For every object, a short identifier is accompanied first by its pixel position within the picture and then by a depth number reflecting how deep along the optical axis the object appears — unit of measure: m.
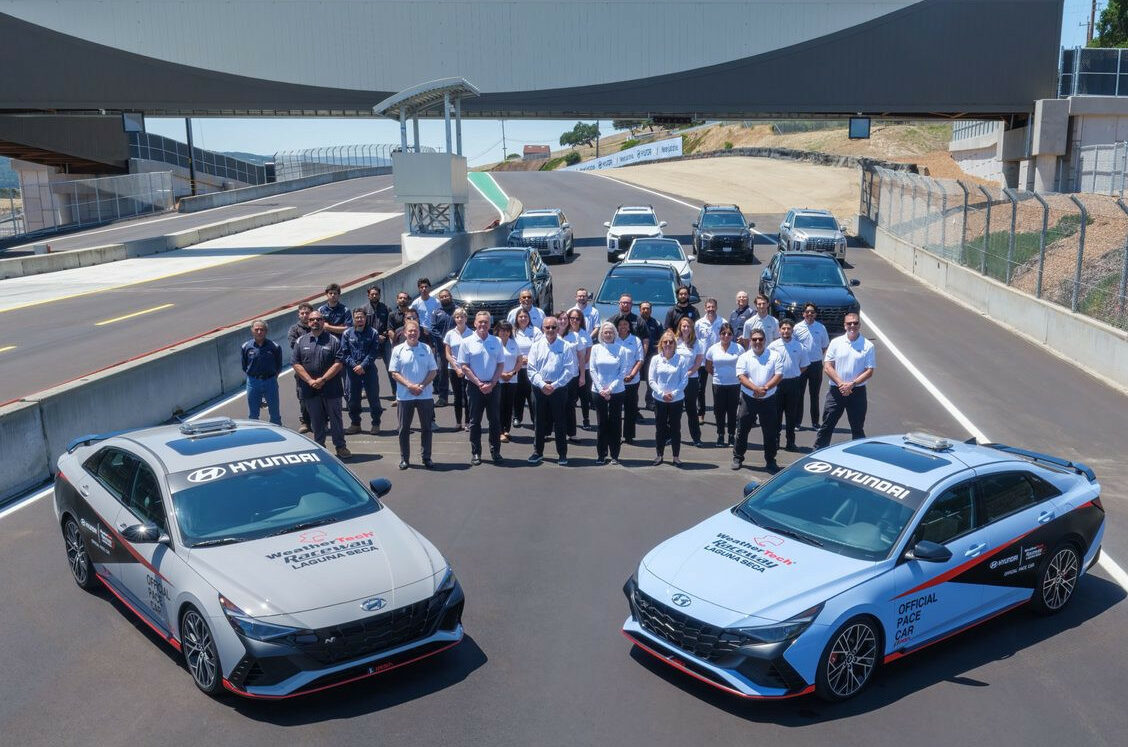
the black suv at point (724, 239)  29.95
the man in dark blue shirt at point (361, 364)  13.15
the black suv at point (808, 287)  18.77
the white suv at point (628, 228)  30.48
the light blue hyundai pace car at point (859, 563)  6.28
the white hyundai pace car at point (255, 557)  6.20
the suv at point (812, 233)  29.36
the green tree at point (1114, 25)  66.00
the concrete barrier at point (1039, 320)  16.48
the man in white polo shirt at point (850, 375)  11.79
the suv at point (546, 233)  30.67
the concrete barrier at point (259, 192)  56.75
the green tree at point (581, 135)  164.75
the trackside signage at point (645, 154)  94.02
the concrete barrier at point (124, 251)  31.41
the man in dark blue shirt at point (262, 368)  12.30
